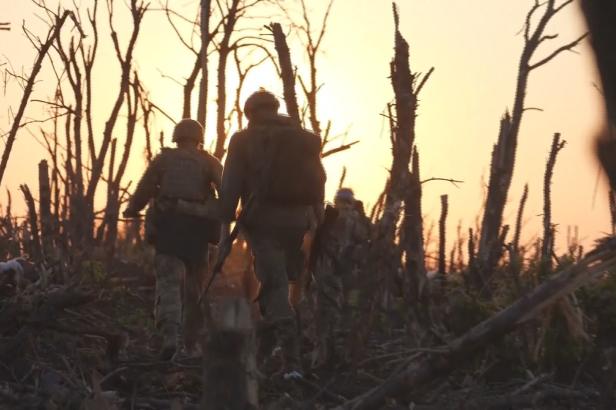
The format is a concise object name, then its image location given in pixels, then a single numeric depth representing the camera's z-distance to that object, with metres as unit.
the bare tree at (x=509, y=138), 16.78
